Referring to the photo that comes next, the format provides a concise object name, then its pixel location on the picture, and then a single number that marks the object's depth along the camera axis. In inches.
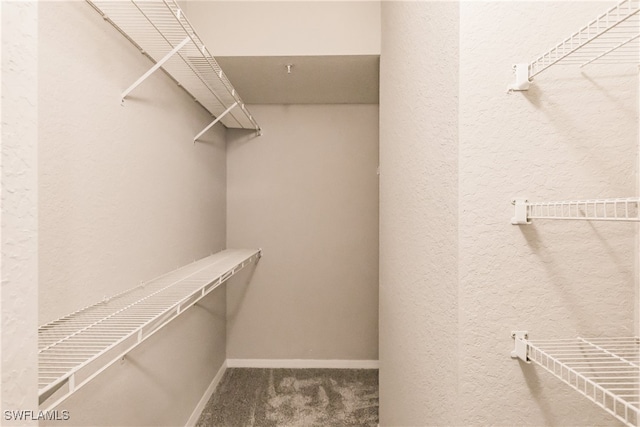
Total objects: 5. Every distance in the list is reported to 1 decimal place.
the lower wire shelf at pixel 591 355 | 28.5
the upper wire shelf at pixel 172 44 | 41.2
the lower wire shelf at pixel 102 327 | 26.0
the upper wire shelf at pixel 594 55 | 30.4
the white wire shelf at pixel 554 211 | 30.4
